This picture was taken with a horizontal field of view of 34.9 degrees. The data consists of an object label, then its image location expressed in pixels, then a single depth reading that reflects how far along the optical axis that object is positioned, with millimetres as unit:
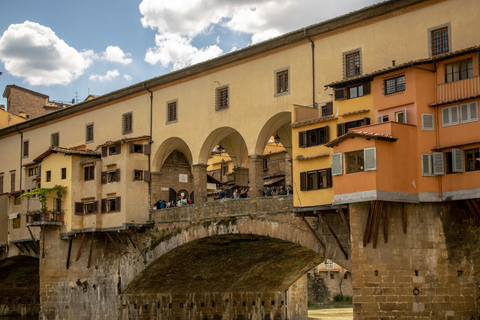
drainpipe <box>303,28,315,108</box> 33969
